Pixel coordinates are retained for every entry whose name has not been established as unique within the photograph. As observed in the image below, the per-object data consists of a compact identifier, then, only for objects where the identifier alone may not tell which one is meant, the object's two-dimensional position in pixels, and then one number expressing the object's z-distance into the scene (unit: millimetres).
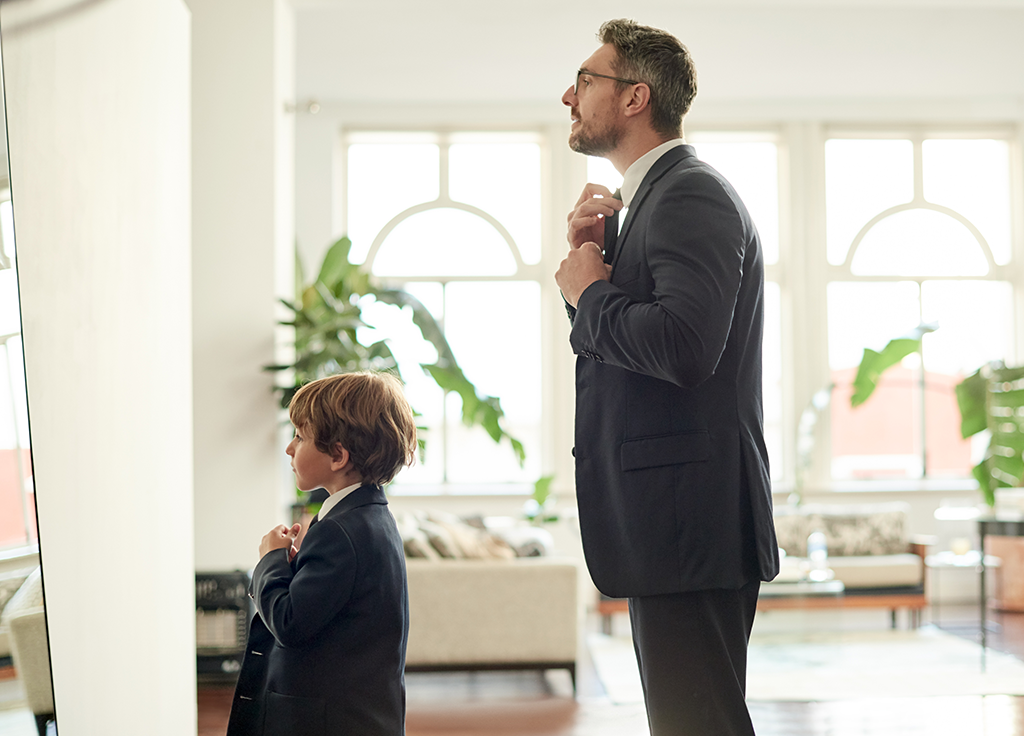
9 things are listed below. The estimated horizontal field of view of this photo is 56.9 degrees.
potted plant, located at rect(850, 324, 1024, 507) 5641
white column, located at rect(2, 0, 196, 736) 1449
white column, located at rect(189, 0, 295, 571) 4465
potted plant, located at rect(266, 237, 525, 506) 4480
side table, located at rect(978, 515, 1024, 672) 4863
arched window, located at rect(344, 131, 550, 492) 7711
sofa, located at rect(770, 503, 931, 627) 5737
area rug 4137
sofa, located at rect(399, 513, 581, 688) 4109
